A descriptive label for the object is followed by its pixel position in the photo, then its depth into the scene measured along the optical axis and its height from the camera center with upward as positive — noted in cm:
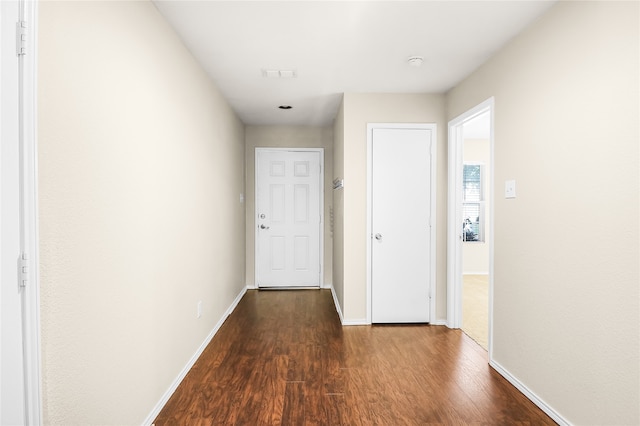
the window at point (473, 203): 650 +7
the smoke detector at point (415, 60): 283 +117
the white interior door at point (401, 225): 374 -19
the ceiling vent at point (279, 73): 310 +117
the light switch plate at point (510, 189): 252 +13
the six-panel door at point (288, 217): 541 -15
